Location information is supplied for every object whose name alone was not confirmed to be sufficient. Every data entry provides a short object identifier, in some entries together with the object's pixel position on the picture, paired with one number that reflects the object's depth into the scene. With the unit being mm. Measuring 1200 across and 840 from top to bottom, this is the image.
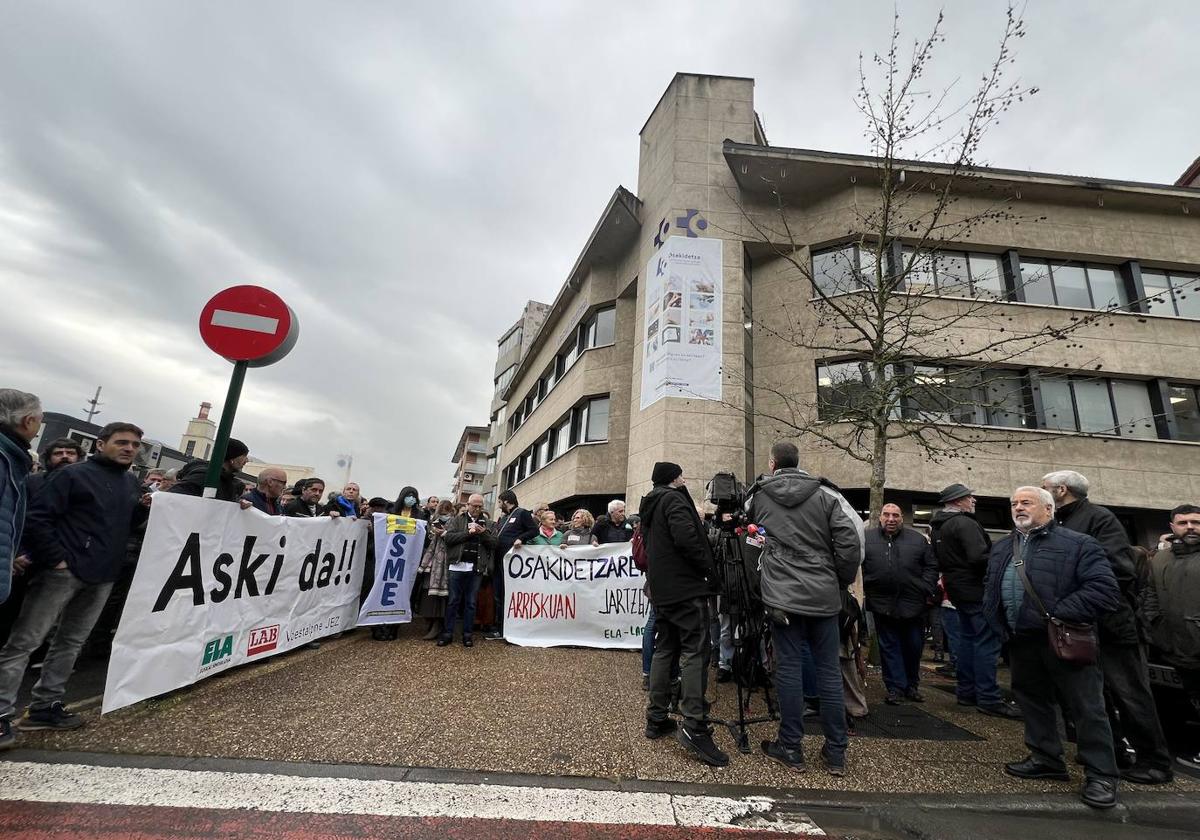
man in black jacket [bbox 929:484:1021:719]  4777
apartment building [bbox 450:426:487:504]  69375
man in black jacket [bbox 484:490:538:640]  6976
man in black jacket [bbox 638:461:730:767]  3328
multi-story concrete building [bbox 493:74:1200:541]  12180
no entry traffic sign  3768
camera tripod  3861
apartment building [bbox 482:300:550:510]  34750
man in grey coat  3160
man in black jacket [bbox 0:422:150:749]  3021
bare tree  11809
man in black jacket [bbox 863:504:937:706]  4918
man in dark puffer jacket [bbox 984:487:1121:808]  2961
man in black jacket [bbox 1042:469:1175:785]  3336
